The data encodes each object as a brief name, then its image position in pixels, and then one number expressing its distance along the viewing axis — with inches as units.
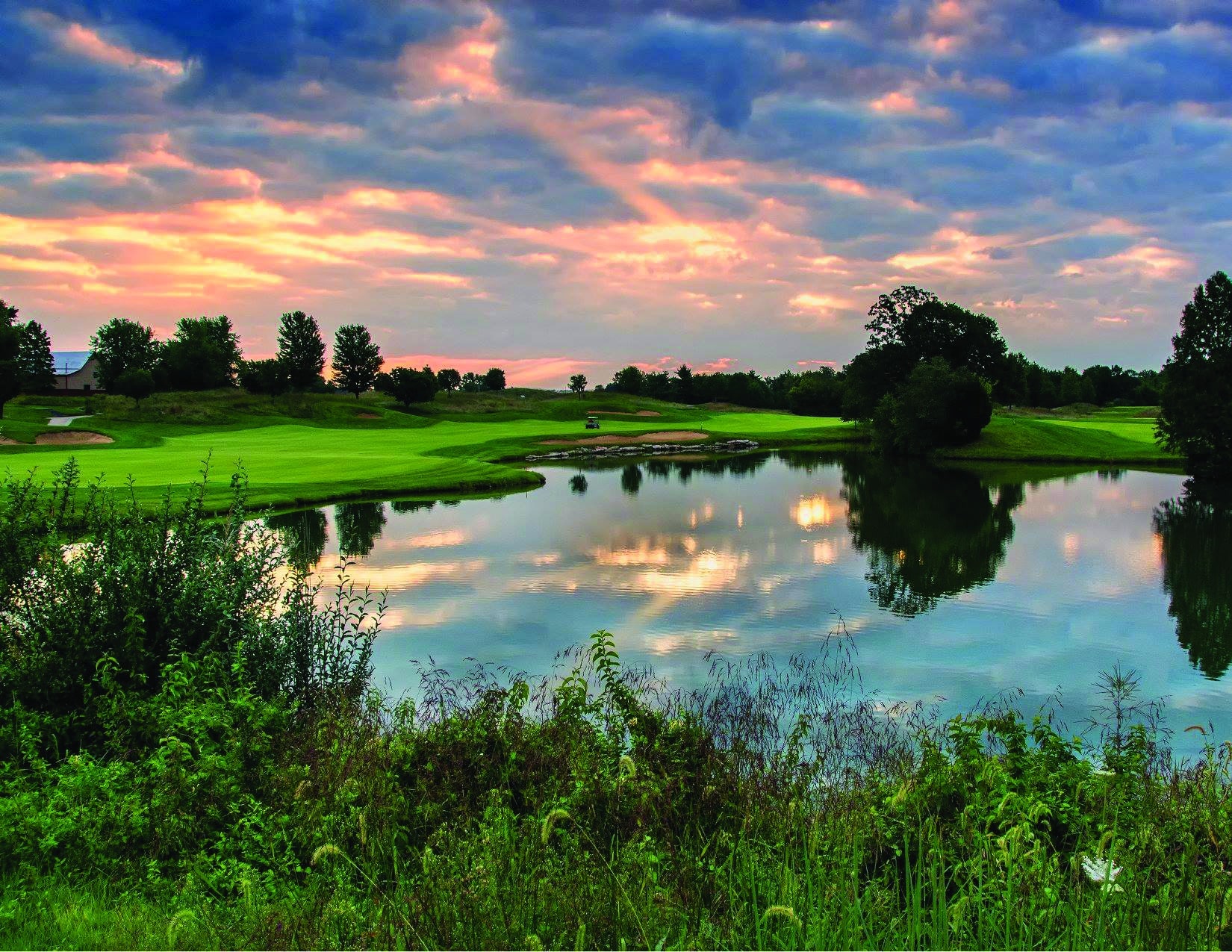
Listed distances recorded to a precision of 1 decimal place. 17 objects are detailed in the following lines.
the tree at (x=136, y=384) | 3213.6
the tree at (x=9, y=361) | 2768.2
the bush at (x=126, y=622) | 380.2
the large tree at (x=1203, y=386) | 1973.4
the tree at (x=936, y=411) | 2598.4
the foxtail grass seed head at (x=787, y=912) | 135.5
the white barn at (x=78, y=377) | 5034.5
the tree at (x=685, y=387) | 5905.5
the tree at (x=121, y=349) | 4274.1
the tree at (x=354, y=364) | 4414.4
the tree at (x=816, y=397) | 5211.6
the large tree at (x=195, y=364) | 4099.4
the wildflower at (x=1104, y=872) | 160.5
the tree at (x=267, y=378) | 3767.2
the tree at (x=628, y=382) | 6127.0
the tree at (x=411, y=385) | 4185.5
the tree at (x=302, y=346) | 4183.1
